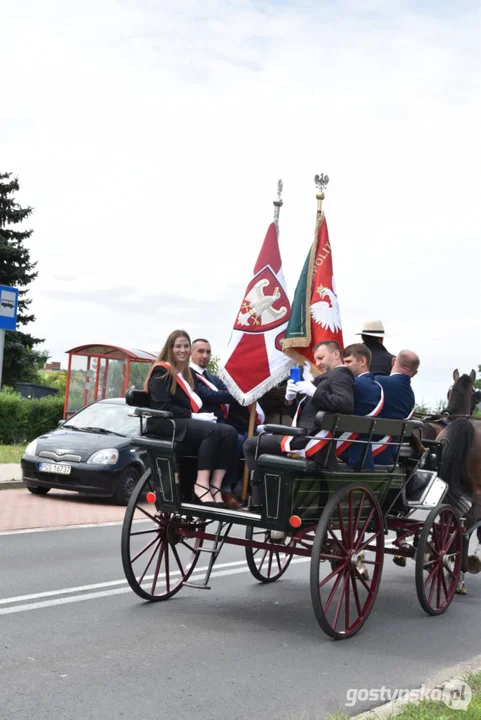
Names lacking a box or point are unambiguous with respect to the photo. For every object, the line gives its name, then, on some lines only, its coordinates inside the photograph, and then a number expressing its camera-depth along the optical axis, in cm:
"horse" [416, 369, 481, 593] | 848
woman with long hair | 703
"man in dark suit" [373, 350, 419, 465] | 745
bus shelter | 2508
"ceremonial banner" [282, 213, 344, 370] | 823
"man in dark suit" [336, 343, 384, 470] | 683
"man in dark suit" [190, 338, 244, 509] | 726
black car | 1417
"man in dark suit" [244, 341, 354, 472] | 652
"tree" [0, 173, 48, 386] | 4334
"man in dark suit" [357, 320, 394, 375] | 862
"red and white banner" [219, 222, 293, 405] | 805
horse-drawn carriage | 636
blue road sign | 1900
